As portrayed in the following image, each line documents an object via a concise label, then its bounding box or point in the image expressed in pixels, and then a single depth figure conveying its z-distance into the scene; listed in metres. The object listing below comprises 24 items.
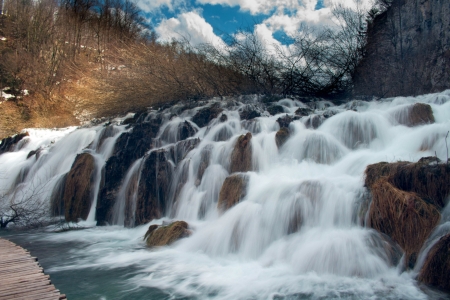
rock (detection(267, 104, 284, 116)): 14.50
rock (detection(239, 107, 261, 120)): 13.69
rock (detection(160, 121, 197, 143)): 13.41
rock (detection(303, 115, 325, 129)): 11.12
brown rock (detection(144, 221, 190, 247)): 7.91
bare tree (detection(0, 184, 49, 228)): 10.62
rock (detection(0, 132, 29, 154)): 18.91
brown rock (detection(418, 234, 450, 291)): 4.75
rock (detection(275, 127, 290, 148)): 10.38
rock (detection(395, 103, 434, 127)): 9.63
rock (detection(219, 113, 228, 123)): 13.30
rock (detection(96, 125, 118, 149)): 14.72
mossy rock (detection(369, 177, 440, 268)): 5.28
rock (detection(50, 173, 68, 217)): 11.70
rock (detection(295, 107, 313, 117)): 12.39
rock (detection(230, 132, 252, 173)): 9.70
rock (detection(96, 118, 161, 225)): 11.08
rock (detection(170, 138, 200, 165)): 11.22
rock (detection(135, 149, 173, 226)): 10.15
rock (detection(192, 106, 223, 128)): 14.34
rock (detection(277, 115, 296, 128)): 11.59
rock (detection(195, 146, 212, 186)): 9.98
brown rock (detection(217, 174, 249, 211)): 8.21
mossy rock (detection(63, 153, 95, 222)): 11.45
